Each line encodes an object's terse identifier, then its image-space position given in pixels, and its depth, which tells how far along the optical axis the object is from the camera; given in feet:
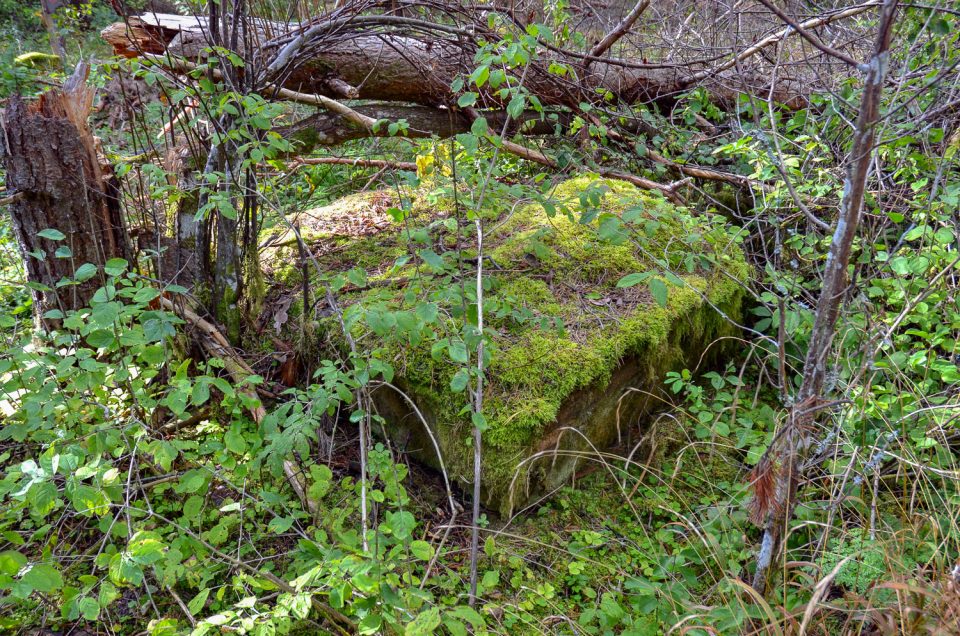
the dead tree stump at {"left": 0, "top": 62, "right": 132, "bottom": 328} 9.11
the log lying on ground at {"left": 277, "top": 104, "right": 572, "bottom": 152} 13.46
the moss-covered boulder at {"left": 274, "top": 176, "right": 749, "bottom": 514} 8.07
